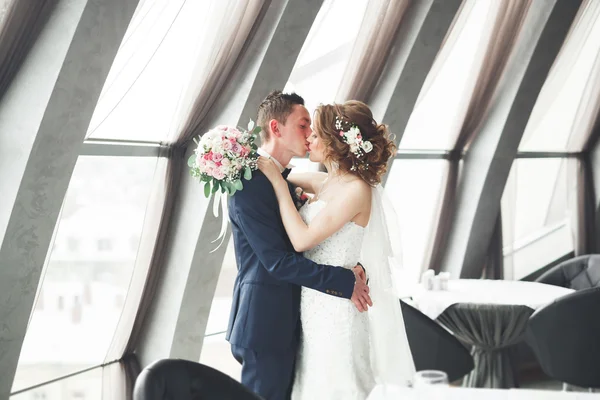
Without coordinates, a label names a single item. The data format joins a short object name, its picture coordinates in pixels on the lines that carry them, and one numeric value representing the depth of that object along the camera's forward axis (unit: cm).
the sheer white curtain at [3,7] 321
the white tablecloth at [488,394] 247
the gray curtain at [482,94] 632
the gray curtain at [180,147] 436
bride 302
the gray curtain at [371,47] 539
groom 294
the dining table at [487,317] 512
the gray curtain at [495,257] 749
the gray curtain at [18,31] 327
